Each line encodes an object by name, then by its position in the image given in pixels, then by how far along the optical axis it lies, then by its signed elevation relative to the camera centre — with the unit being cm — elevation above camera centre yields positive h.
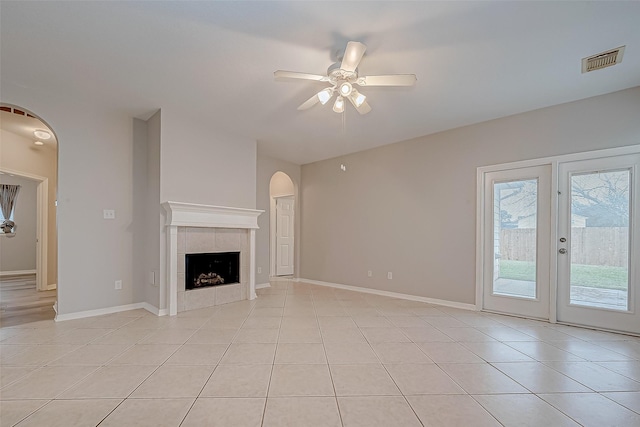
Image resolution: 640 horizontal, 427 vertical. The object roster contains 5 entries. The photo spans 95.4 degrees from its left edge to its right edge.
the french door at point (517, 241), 366 -38
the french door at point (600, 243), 314 -34
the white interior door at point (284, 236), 743 -63
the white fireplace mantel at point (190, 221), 374 -15
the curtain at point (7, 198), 646 +27
